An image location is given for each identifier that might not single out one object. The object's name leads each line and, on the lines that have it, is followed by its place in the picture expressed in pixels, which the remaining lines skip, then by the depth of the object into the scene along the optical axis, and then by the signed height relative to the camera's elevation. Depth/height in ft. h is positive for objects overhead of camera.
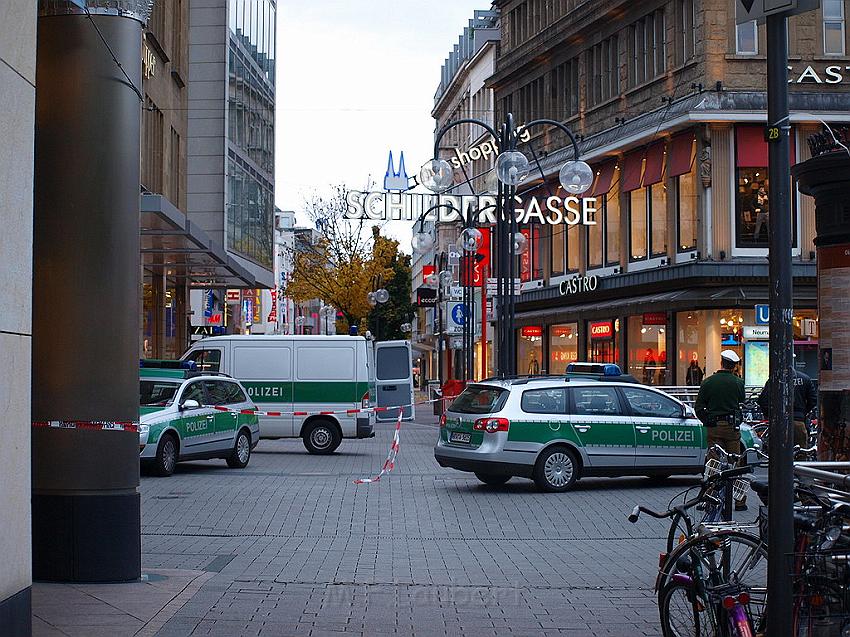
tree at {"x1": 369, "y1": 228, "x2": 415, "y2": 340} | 338.34 +14.68
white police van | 87.25 -1.27
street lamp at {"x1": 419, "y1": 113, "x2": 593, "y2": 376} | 67.92 +10.16
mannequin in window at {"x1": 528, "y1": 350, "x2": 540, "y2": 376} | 173.37 -0.84
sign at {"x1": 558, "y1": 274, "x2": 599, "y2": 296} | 147.13 +8.85
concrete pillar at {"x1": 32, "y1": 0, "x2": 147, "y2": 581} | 31.50 +1.22
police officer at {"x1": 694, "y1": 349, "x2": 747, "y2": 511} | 53.11 -2.05
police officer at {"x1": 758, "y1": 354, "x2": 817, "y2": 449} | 53.52 -1.93
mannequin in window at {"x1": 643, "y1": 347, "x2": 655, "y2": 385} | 133.59 -0.99
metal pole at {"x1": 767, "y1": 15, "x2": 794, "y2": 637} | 20.39 +0.27
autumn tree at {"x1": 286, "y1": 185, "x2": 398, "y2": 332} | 211.20 +15.95
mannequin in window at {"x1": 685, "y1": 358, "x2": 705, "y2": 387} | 120.88 -1.58
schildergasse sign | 112.06 +13.79
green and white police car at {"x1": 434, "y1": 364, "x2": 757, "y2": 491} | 57.88 -3.39
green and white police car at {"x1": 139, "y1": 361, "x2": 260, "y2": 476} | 66.23 -3.21
